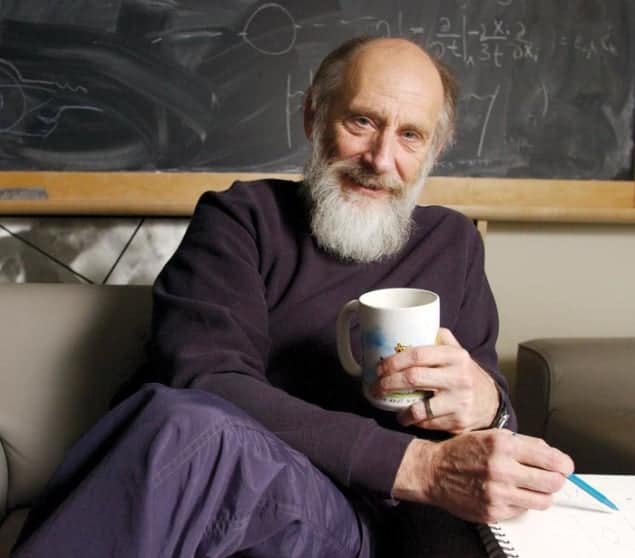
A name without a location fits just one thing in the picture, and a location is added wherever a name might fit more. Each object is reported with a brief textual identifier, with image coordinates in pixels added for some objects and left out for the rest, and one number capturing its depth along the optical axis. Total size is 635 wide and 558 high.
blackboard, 1.67
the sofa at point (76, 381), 1.19
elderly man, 0.66
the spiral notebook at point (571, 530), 0.68
